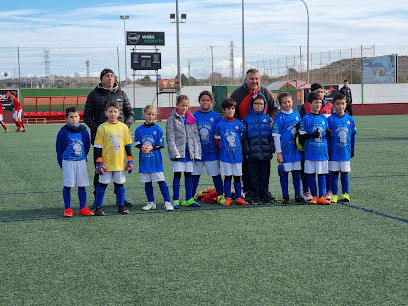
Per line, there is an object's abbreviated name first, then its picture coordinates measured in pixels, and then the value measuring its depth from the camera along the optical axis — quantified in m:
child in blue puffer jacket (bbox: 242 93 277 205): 8.15
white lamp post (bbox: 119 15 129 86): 54.69
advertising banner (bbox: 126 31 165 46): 43.25
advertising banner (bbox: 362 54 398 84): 65.94
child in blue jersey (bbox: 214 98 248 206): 8.05
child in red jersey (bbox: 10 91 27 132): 28.81
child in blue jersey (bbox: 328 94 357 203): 8.11
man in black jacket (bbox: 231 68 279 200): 8.39
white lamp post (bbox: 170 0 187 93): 37.47
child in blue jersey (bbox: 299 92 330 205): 7.96
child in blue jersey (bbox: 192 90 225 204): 8.19
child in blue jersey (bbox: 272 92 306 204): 8.07
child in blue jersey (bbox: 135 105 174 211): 7.77
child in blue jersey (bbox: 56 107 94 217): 7.50
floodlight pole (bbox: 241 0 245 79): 41.25
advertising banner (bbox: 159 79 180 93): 49.12
